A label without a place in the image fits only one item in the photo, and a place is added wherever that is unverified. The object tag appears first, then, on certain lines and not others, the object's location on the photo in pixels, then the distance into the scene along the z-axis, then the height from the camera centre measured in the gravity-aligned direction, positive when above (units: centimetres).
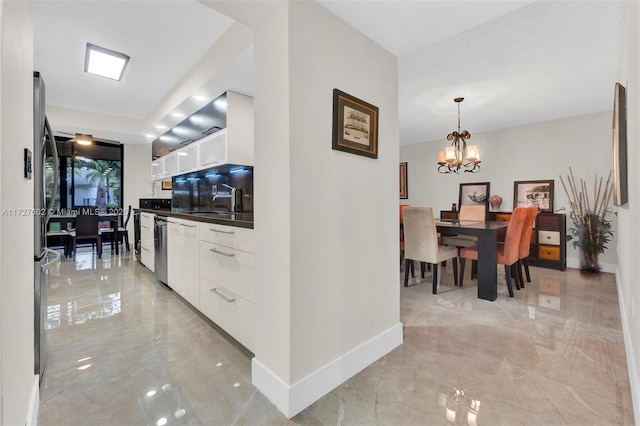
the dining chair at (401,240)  419 -44
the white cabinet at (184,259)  251 -46
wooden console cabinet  435 -49
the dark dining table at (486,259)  302 -52
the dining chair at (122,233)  572 -45
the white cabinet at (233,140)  288 +74
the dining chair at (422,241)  319 -35
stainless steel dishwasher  320 -41
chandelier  376 +75
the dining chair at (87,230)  511 -35
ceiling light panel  286 +157
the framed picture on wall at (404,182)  666 +65
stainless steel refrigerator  147 -1
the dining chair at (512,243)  307 -35
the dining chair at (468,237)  389 -41
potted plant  409 -12
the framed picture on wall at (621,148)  178 +39
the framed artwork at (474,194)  536 +31
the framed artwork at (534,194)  467 +27
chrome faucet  341 +13
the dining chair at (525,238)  331 -32
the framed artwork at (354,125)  166 +52
